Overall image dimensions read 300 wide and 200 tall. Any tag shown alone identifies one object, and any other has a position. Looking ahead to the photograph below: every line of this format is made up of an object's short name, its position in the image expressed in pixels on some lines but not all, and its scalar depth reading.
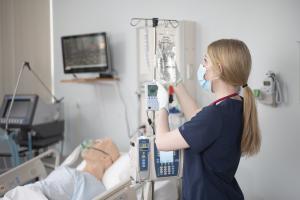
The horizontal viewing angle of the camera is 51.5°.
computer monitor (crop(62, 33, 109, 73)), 2.70
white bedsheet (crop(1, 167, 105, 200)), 1.50
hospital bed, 1.51
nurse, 1.21
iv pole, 1.59
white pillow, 1.92
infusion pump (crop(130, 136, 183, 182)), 1.46
